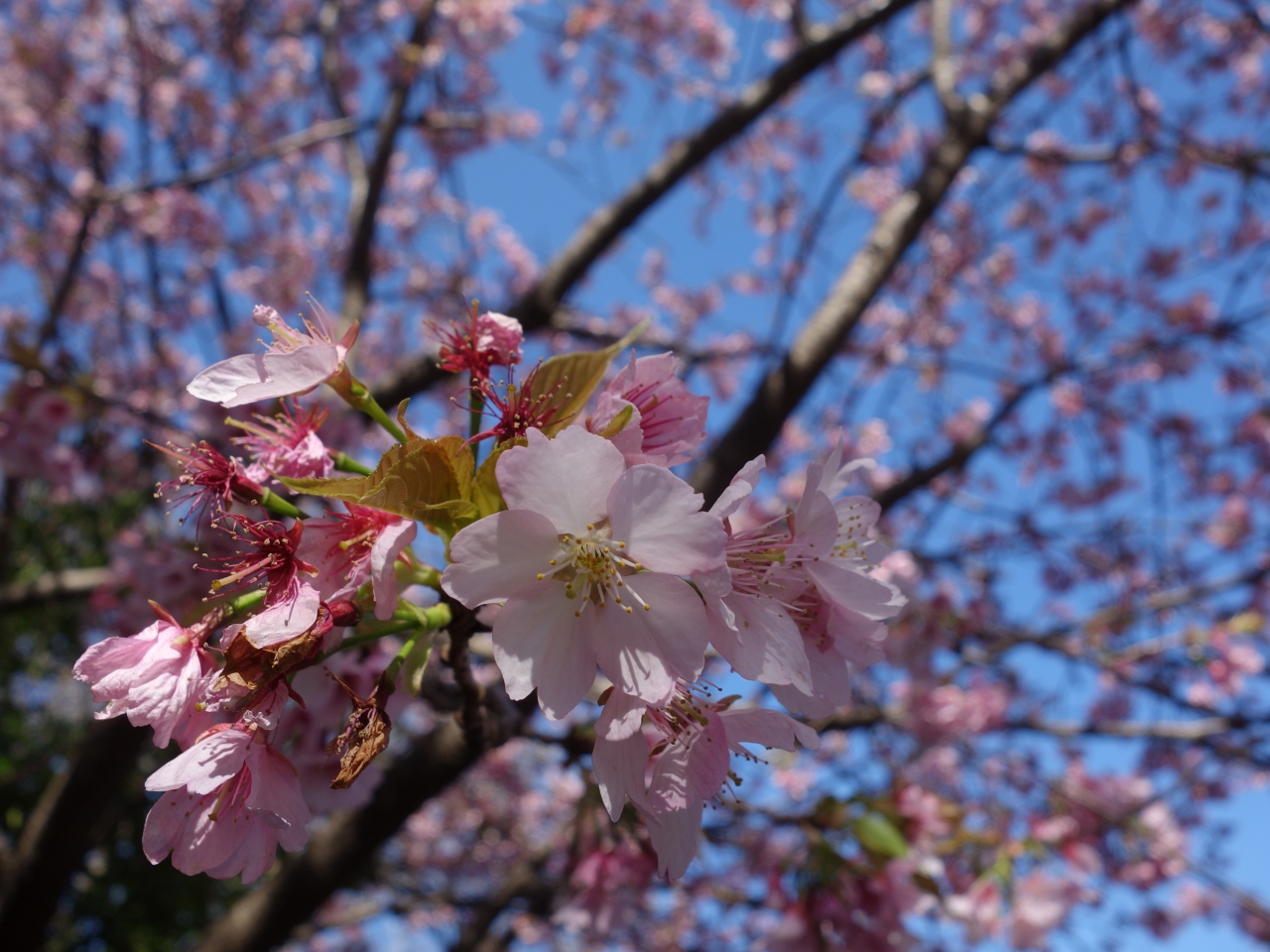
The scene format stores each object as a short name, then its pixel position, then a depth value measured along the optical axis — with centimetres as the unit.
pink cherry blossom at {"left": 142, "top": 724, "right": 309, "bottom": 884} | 12
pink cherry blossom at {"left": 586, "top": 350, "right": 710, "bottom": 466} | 13
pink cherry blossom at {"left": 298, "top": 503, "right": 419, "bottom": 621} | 12
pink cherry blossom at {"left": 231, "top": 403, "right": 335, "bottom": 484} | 14
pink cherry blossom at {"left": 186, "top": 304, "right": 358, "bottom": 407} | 13
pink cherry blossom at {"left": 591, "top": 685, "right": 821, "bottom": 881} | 12
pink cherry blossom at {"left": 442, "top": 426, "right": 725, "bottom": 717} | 12
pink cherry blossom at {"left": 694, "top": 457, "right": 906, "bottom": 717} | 12
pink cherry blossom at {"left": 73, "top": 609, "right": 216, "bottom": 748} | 12
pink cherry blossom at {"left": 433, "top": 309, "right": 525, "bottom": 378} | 15
